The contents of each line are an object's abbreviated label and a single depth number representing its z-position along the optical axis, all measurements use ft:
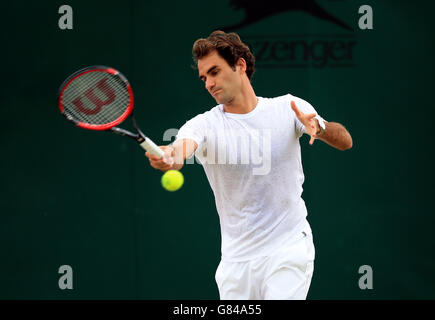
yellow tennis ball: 17.58
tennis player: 20.42
